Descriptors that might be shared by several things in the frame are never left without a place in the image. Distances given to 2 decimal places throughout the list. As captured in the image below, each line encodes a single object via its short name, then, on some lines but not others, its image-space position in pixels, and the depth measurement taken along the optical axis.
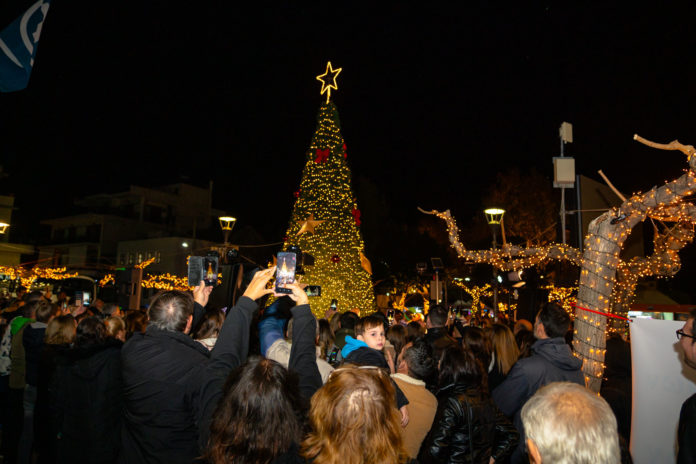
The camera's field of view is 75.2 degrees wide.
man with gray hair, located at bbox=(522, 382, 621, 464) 1.87
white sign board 3.35
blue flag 7.16
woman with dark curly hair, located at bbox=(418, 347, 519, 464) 3.46
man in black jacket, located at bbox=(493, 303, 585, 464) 3.91
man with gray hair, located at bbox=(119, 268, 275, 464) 2.83
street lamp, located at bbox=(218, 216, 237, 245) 13.69
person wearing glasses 2.52
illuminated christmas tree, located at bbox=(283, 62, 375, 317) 18.67
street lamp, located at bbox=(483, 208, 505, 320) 11.72
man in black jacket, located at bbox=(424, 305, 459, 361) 5.67
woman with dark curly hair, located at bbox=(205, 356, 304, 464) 2.02
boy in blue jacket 3.64
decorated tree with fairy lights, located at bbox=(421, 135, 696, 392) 5.42
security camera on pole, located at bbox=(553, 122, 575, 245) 8.23
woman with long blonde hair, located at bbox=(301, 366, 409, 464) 1.98
